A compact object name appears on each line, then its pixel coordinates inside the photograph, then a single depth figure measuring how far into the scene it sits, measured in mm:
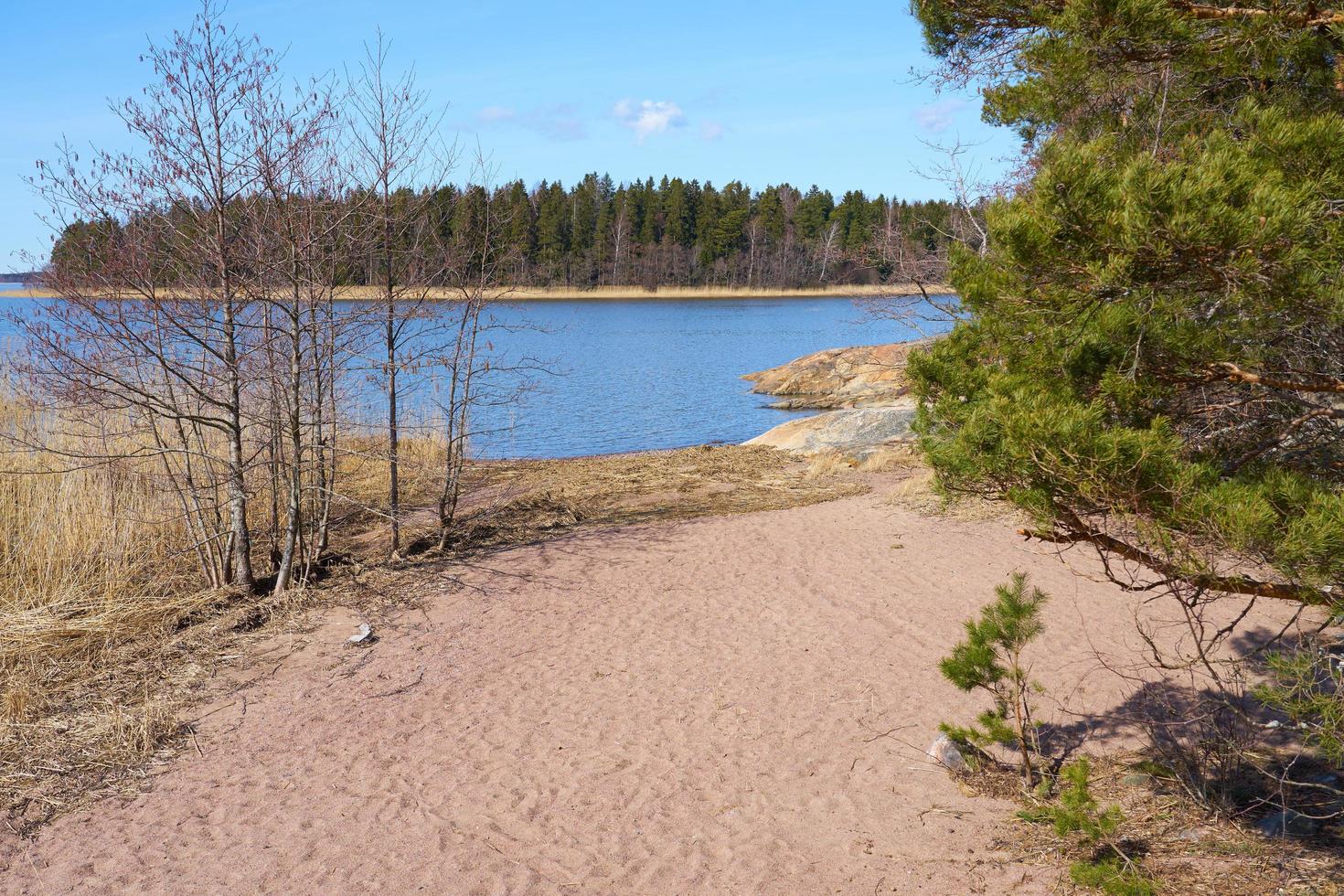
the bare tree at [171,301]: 7359
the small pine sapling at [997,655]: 4887
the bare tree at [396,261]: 8750
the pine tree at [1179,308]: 3033
